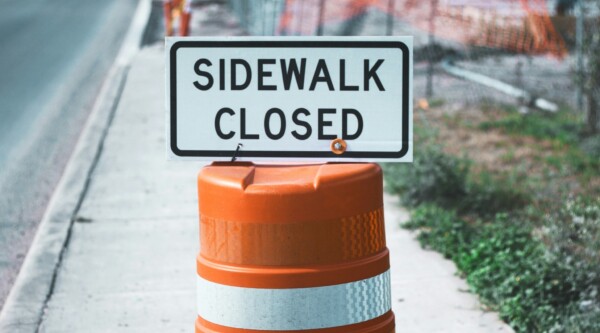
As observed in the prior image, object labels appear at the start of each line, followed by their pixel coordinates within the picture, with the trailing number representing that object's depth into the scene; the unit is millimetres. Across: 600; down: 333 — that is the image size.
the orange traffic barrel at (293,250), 5842
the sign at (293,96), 6267
